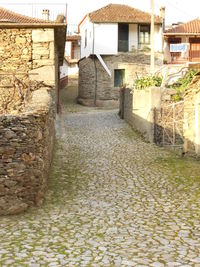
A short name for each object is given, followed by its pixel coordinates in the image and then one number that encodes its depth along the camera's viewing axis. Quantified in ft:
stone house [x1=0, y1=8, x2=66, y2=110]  46.32
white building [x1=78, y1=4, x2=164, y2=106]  103.09
